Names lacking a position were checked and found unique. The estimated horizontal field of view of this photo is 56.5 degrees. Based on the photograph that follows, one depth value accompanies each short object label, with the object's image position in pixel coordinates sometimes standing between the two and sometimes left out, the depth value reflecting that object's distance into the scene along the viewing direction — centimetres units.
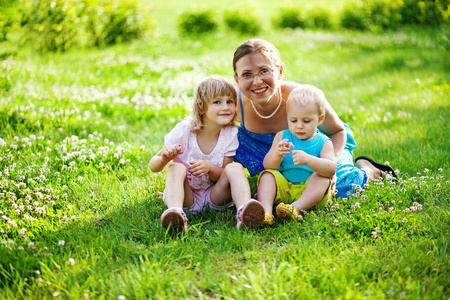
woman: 394
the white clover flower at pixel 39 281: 269
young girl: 361
